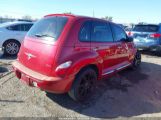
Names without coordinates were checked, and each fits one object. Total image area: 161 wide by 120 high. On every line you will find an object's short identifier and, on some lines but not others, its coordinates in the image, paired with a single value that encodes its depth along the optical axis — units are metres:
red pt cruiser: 2.26
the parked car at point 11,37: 5.17
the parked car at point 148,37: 5.65
